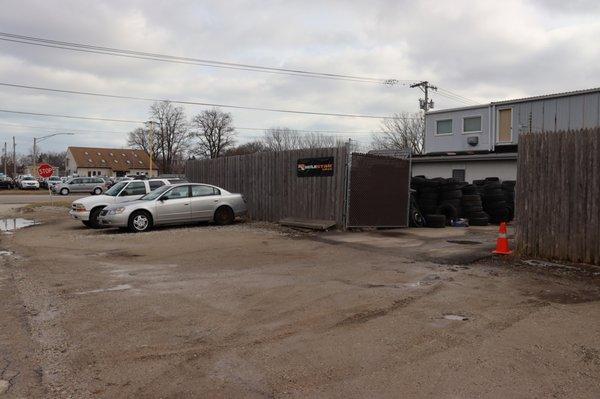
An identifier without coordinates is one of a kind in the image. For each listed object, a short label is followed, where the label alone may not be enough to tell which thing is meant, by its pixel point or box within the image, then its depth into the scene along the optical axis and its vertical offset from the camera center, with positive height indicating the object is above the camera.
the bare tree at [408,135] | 65.62 +7.57
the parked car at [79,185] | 48.53 +0.49
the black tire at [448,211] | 17.14 -0.46
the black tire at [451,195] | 17.27 +0.06
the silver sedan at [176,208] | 15.45 -0.48
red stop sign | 28.53 +1.07
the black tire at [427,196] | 17.31 +0.01
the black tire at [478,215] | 17.35 -0.58
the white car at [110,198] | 17.03 -0.23
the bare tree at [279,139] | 86.82 +9.07
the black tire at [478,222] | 17.27 -0.80
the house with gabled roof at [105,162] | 114.31 +6.34
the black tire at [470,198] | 17.48 -0.03
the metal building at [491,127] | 25.39 +3.79
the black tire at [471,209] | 17.52 -0.40
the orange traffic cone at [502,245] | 10.41 -0.93
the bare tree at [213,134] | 96.31 +10.71
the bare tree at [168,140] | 95.06 +9.37
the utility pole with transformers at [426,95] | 51.19 +9.72
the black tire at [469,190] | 17.97 +0.23
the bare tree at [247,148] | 96.65 +8.42
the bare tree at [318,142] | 79.87 +7.97
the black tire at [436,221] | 16.30 -0.75
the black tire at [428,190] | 17.36 +0.21
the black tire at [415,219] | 16.66 -0.72
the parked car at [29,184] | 60.03 +0.64
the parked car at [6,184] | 60.28 +0.62
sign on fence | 15.56 +0.83
